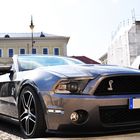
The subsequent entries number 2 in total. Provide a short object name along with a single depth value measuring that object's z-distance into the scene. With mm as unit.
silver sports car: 3818
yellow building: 64625
